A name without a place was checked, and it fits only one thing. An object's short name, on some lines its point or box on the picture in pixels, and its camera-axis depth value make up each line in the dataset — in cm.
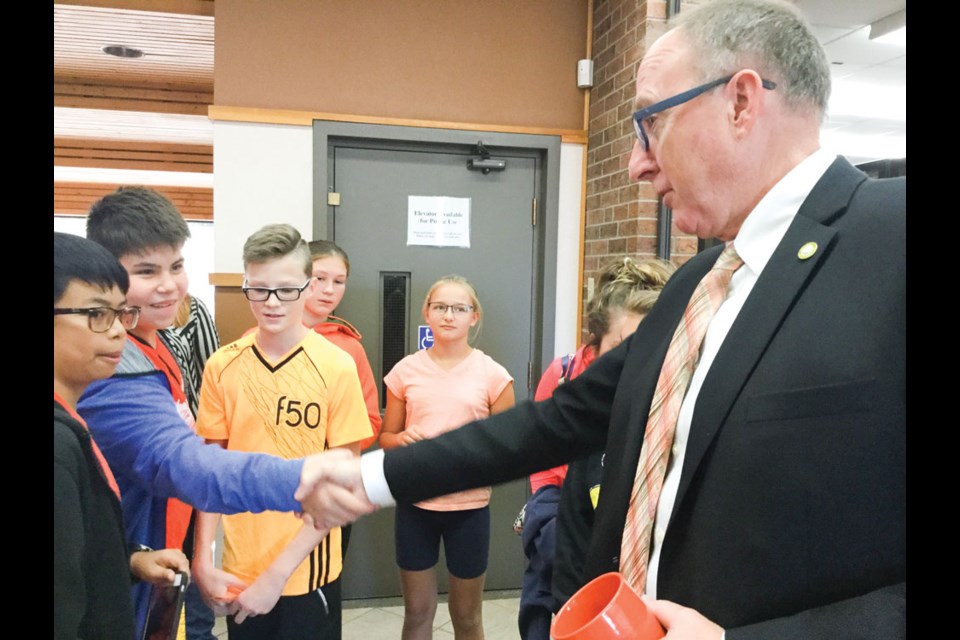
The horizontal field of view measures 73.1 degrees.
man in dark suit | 78
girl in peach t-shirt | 256
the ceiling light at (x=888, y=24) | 347
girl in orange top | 212
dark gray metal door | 337
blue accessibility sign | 345
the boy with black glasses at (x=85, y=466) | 69
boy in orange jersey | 123
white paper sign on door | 348
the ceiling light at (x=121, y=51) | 404
